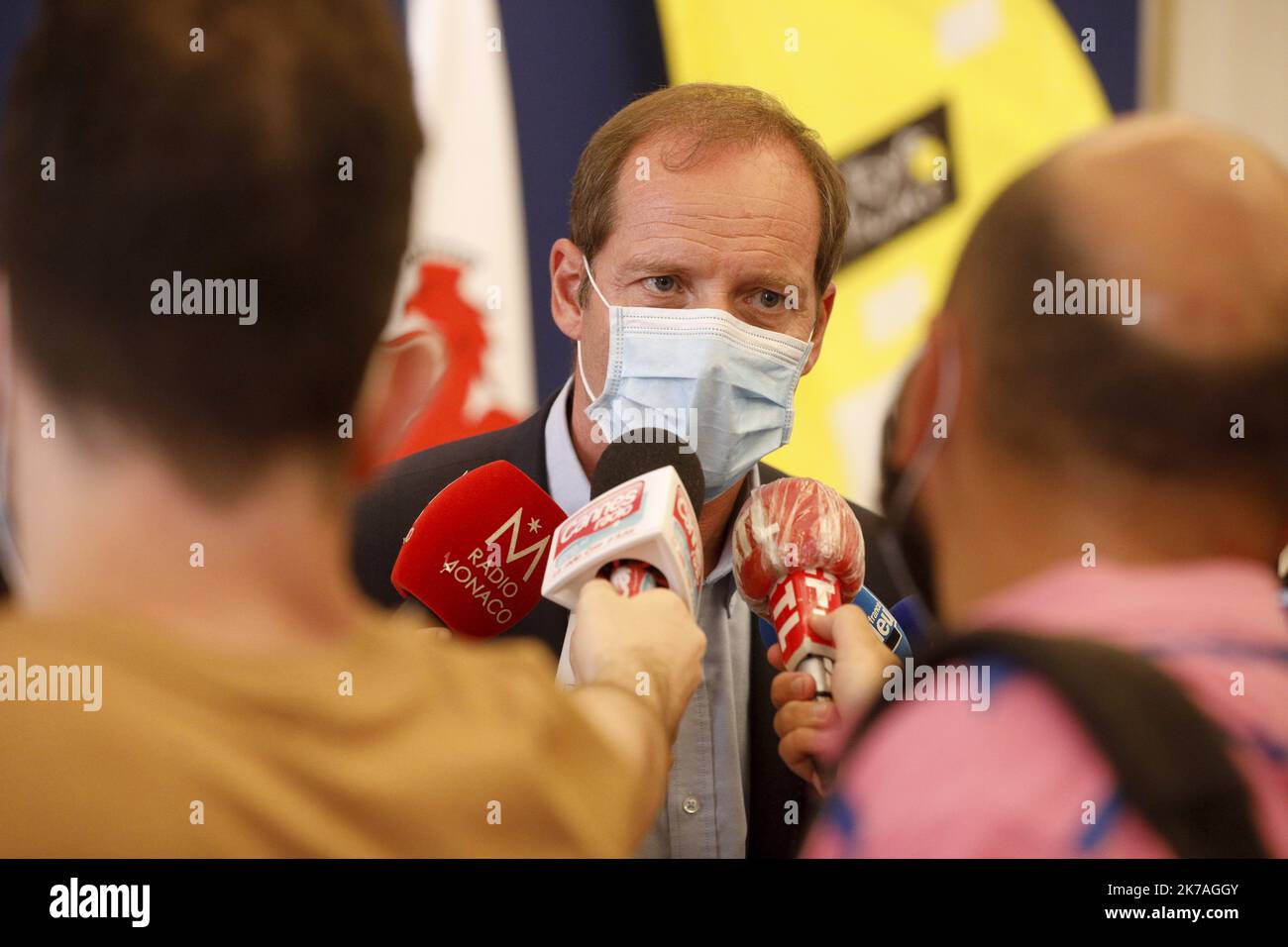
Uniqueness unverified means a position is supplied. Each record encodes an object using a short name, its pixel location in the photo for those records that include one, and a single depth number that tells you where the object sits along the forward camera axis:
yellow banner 2.54
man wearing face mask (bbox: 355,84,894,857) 1.70
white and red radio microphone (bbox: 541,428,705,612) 1.22
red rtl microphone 1.37
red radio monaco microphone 1.50
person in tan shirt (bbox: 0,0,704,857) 0.89
